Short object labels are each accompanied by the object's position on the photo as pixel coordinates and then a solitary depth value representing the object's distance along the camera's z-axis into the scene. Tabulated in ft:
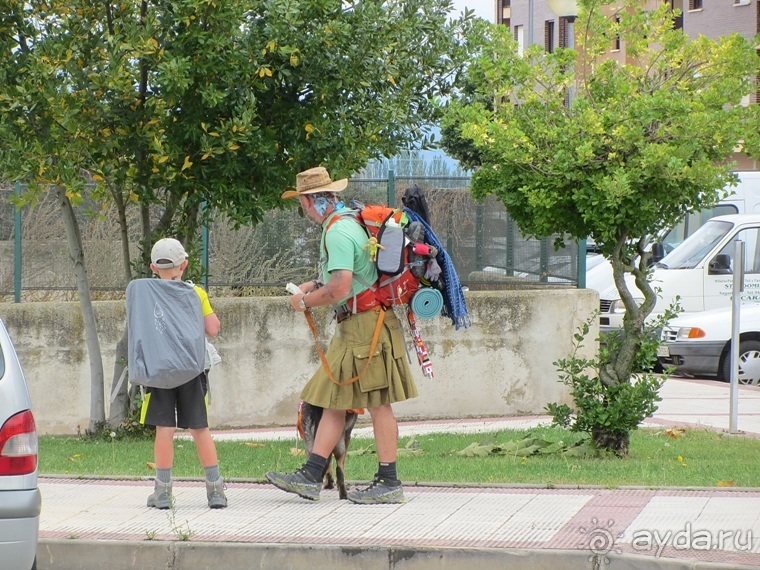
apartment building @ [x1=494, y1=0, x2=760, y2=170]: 294.43
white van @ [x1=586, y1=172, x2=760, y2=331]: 119.54
